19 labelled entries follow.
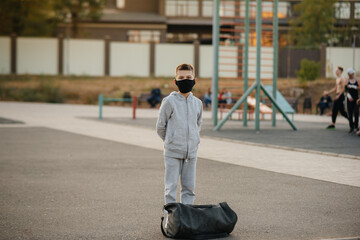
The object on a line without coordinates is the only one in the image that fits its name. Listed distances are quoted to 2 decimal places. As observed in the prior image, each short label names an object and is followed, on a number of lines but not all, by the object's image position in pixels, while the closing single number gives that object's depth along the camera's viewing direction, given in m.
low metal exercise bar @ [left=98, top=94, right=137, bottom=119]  22.17
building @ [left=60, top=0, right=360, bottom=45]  54.88
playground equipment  17.42
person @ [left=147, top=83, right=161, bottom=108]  30.78
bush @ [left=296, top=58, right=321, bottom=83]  36.66
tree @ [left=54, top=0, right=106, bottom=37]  48.78
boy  6.23
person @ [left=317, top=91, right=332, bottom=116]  27.03
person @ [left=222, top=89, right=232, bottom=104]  25.87
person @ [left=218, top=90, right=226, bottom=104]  23.97
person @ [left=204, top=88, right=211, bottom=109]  30.34
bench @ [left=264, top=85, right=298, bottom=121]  20.94
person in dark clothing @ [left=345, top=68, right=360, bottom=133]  16.70
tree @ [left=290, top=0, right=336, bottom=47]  46.53
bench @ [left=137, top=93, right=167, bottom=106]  32.39
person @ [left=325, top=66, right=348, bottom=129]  17.32
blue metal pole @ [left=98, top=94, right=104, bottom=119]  22.22
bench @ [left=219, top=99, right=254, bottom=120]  21.09
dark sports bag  5.80
